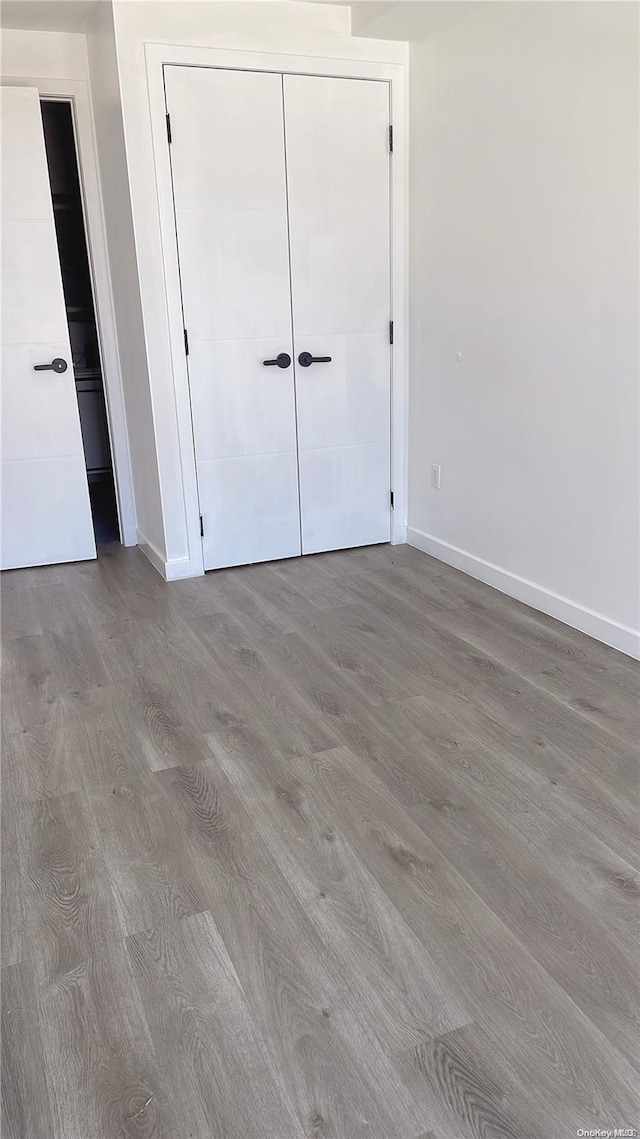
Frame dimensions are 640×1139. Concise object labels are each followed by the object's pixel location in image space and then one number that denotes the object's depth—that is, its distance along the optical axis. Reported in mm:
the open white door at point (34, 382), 3590
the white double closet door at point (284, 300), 3381
